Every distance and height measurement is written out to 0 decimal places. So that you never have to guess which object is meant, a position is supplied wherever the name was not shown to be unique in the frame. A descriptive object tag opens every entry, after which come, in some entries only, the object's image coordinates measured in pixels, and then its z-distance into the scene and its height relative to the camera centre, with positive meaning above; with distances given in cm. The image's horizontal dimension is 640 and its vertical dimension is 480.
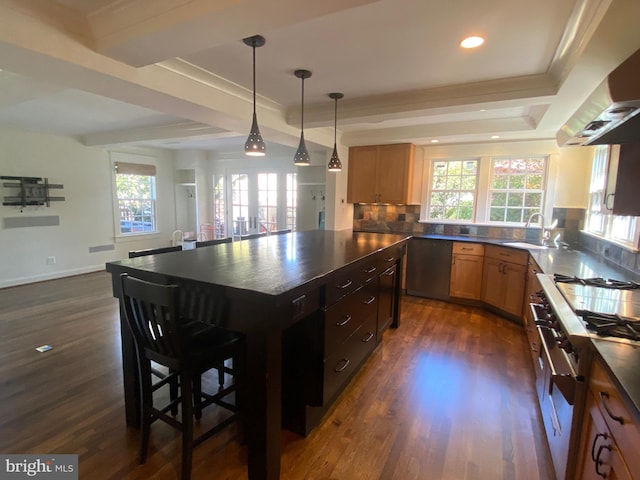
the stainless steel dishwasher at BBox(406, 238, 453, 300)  441 -90
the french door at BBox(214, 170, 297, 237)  636 -3
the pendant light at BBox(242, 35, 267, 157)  245 +43
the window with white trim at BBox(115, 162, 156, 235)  632 +2
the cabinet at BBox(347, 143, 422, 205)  472 +42
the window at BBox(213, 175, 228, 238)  710 -17
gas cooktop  135 -52
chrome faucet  399 -31
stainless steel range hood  103 +36
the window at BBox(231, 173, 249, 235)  682 -6
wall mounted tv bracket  484 +8
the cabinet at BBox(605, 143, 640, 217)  165 +13
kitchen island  141 -45
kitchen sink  372 -49
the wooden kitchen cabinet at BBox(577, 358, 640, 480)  90 -74
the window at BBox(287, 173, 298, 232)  622 +3
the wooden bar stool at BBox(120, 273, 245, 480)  142 -75
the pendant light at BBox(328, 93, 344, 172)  332 +42
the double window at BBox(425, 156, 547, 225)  432 +21
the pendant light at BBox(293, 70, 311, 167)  300 +42
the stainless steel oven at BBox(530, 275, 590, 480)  135 -80
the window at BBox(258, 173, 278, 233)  646 -2
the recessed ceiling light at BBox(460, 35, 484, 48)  197 +102
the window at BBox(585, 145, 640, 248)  244 -13
